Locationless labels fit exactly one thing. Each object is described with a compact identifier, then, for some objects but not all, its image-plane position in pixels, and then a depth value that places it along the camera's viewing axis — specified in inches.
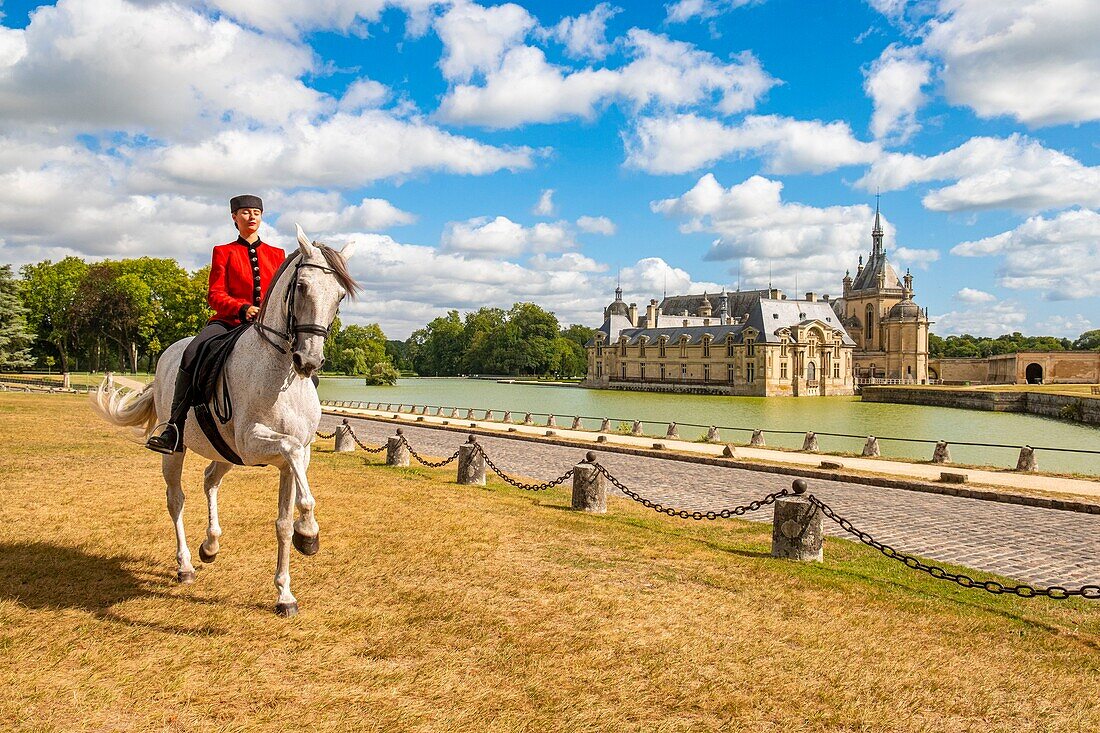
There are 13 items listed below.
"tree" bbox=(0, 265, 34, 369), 1737.2
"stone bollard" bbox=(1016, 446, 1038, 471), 678.5
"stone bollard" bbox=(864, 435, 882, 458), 820.6
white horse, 199.8
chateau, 3297.2
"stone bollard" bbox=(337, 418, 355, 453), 719.1
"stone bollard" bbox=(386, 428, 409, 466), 617.9
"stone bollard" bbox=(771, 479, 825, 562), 328.8
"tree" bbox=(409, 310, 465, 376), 5315.0
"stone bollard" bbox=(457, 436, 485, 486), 525.3
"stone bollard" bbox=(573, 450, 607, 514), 432.8
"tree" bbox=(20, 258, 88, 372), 2409.0
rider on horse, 237.6
